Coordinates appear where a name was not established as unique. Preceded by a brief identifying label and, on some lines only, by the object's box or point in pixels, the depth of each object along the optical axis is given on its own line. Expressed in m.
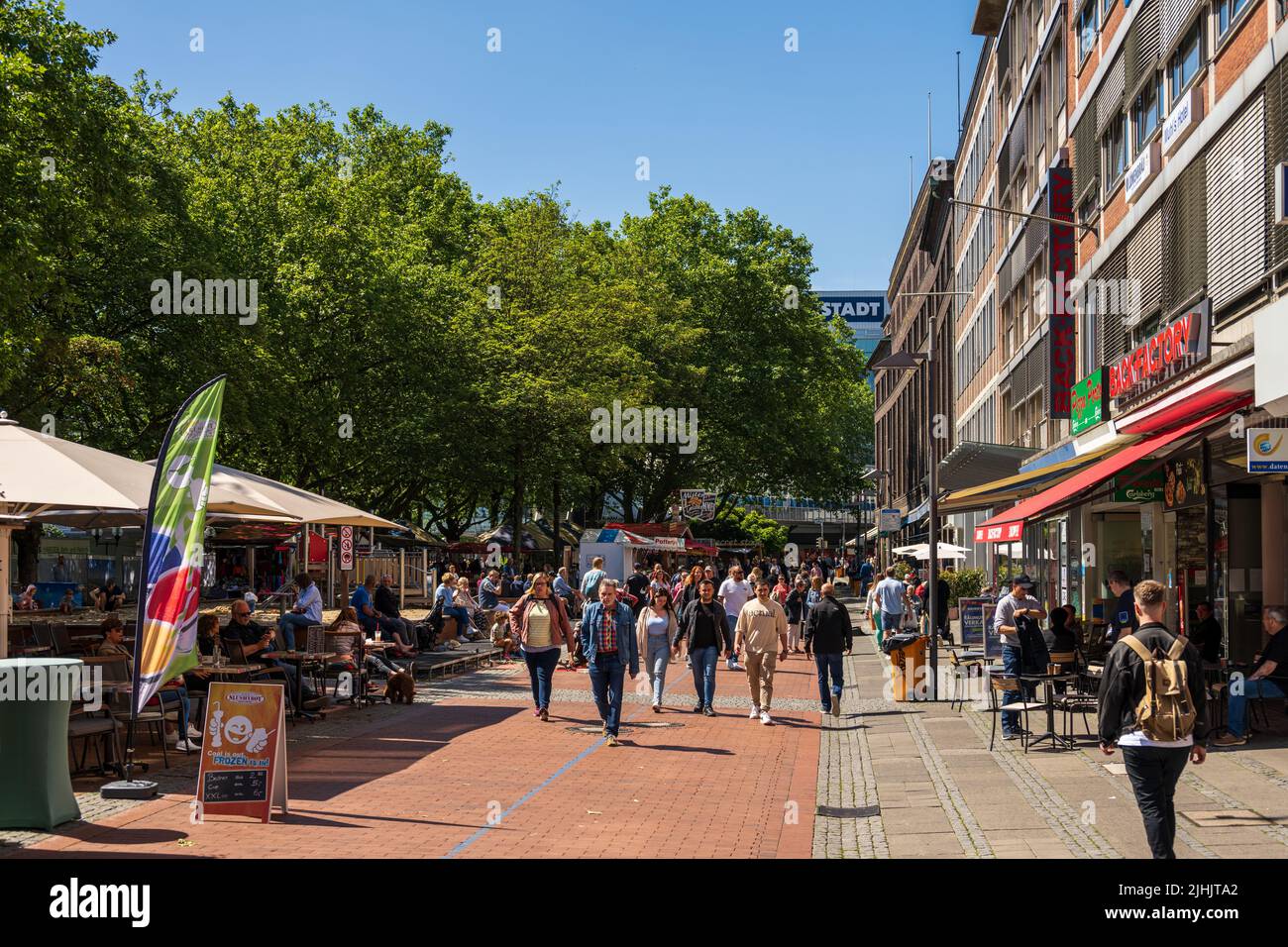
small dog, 18.03
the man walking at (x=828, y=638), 17.36
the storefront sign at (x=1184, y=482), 18.68
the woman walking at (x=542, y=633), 15.93
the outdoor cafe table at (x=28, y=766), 9.39
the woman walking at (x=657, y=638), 18.48
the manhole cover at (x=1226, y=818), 9.43
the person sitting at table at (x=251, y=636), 15.34
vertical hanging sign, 29.06
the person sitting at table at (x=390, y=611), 22.55
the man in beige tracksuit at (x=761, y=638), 16.98
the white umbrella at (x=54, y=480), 12.02
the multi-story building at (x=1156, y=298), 15.88
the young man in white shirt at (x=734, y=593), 24.88
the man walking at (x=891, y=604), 26.06
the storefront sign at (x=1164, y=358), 17.77
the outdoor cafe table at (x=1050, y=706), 13.77
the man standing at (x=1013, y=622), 14.78
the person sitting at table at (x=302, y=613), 17.30
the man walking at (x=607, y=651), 14.84
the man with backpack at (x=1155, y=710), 7.68
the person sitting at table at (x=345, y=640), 17.30
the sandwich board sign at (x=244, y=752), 9.84
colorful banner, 10.20
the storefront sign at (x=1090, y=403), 24.91
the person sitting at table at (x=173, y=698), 13.32
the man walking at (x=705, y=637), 17.25
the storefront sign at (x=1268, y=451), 12.79
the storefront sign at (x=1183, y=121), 19.08
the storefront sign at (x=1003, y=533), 21.23
